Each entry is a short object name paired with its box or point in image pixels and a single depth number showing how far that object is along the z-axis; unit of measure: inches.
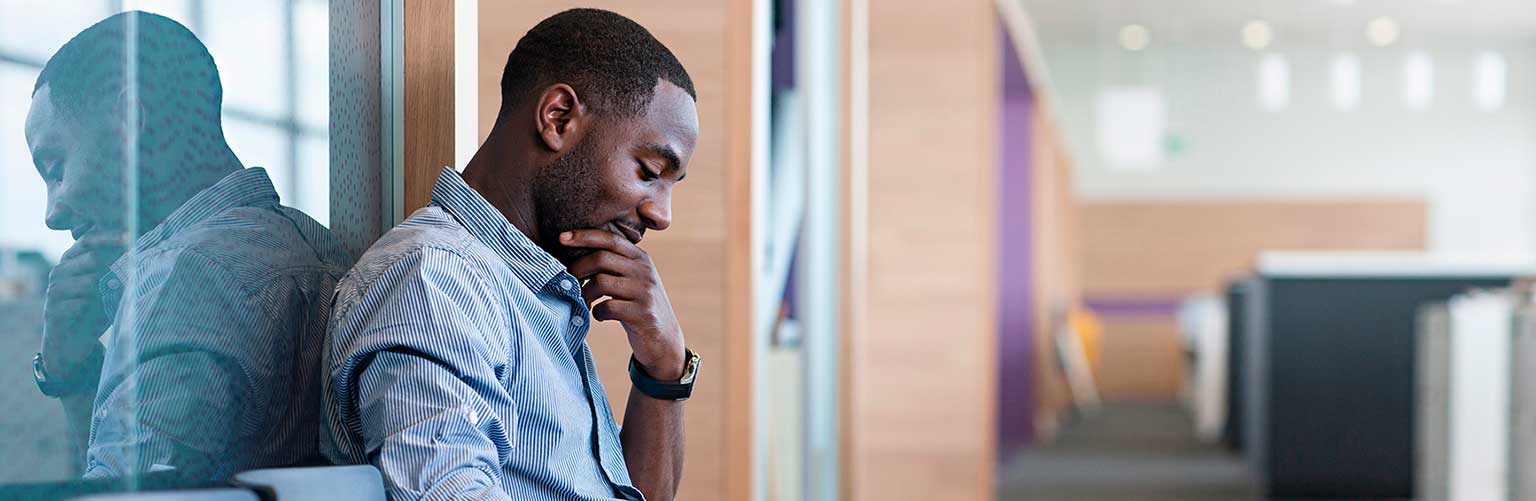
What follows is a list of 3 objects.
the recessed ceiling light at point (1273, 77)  398.0
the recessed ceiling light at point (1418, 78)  387.2
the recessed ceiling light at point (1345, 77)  386.0
